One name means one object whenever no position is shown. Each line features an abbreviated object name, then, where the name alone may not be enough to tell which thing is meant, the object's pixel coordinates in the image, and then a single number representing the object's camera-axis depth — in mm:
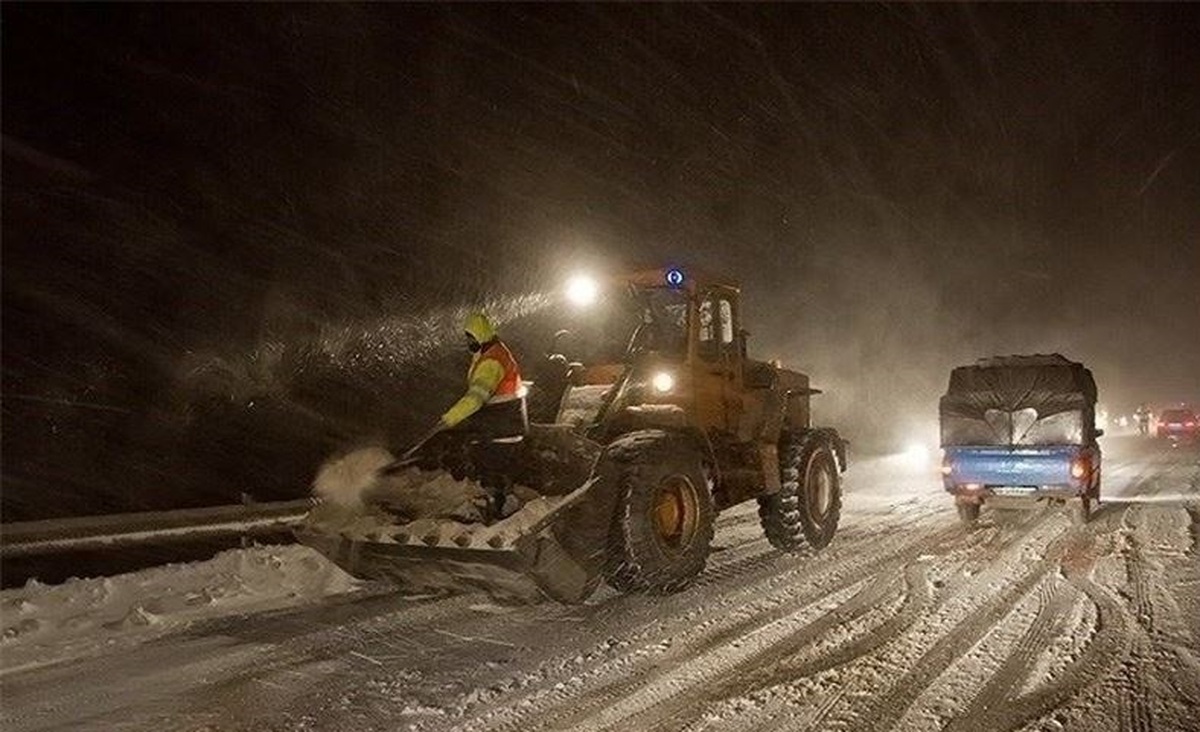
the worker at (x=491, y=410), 6535
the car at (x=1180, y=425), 28766
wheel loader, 5988
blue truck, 10828
